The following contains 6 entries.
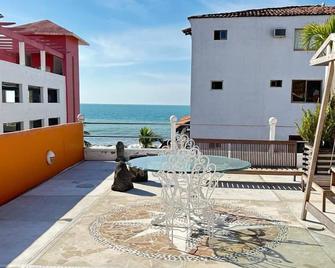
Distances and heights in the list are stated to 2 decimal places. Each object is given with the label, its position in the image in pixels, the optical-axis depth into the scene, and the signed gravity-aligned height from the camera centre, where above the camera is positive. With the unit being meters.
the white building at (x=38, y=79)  14.57 +1.17
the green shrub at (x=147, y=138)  11.71 -1.21
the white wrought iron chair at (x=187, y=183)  4.35 -1.07
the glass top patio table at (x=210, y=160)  5.09 -1.00
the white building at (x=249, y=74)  14.54 +1.30
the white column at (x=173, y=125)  10.45 -0.68
